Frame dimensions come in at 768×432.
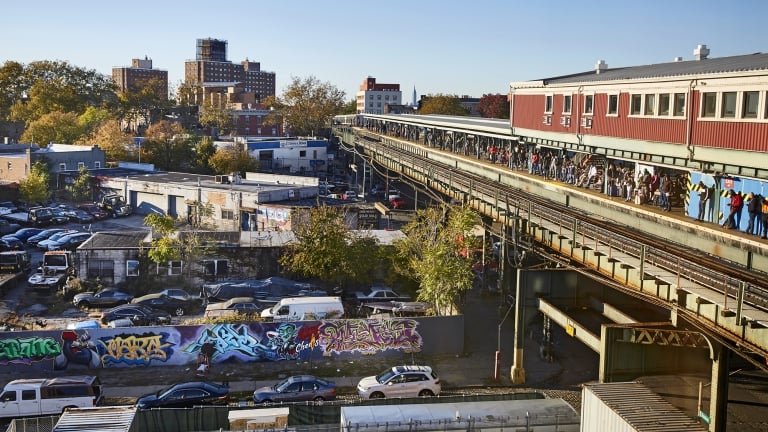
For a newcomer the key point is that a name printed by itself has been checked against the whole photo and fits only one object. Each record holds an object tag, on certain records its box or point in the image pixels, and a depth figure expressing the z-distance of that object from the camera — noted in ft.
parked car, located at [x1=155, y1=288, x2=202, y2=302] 99.45
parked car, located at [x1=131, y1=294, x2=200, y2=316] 97.71
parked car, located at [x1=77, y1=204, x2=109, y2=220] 172.24
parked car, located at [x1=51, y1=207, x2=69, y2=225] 163.43
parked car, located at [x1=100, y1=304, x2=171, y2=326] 90.17
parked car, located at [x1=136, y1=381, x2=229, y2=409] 65.00
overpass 47.16
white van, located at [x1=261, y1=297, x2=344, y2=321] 88.89
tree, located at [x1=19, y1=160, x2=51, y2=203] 177.17
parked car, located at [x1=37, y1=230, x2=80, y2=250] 135.98
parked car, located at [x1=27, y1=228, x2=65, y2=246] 139.33
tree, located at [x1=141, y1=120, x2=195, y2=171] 231.09
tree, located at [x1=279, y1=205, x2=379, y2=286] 101.60
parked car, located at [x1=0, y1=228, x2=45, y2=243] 141.49
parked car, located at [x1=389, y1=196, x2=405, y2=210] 195.52
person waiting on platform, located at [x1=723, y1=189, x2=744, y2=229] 62.59
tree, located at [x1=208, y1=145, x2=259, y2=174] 215.10
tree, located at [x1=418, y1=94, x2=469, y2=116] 398.42
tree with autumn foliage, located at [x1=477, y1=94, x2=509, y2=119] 390.21
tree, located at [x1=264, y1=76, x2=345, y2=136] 372.79
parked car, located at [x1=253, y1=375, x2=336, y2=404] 67.41
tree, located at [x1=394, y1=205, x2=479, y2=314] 90.17
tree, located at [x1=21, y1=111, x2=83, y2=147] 263.49
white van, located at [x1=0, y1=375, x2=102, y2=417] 64.85
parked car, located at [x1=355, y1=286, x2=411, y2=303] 101.09
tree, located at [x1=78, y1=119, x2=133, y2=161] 231.91
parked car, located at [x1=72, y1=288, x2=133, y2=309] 99.71
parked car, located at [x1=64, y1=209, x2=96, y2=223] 166.40
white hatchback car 69.72
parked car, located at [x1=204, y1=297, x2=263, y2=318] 90.58
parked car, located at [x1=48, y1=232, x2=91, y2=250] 133.80
